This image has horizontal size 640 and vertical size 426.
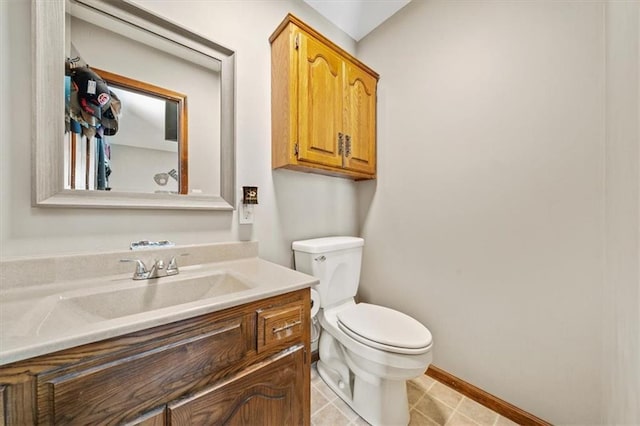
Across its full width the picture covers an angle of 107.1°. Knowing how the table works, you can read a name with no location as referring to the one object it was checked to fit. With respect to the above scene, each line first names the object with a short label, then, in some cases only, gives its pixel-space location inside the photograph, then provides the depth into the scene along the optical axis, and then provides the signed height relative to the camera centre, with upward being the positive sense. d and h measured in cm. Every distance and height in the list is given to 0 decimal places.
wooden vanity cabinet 46 -39
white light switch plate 118 -1
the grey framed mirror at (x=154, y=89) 76 +45
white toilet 99 -58
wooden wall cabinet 117 +59
